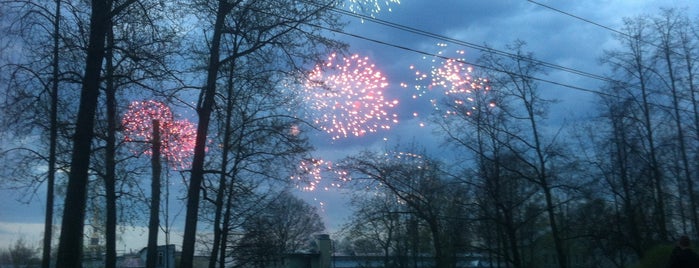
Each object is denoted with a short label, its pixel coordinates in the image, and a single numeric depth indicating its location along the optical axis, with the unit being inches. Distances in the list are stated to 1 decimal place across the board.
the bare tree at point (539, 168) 1214.3
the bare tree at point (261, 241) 1234.0
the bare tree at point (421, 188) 1526.2
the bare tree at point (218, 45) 753.0
